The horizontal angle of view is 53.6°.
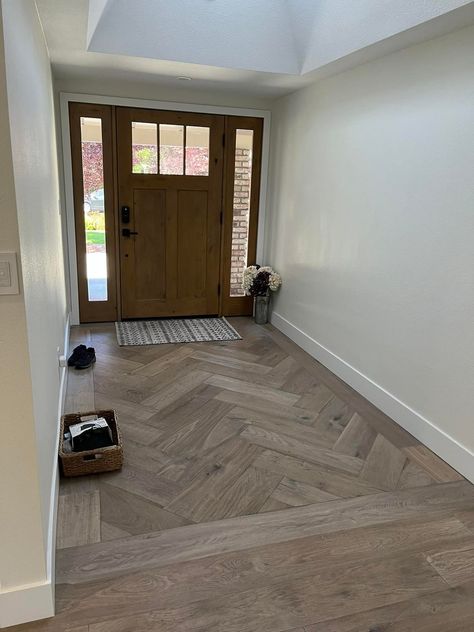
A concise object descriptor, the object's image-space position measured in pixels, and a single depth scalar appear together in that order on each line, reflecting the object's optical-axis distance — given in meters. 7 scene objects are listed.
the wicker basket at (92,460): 2.33
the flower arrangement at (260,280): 4.80
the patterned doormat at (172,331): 4.41
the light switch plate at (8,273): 1.34
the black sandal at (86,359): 3.67
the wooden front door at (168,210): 4.49
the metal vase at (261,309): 5.01
